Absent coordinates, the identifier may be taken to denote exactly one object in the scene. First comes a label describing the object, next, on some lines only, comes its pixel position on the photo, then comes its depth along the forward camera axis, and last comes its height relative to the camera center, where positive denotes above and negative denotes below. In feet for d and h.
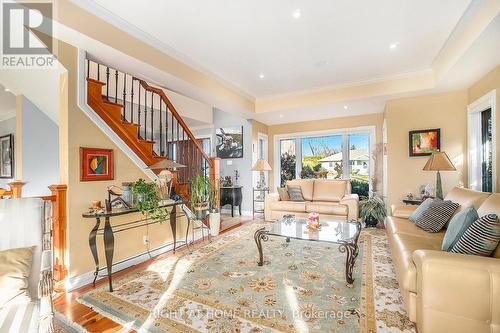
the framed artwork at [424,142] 13.58 +1.41
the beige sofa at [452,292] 4.33 -2.66
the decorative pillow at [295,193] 17.10 -2.13
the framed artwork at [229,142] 20.26 +2.23
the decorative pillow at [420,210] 9.66 -2.03
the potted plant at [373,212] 14.99 -3.18
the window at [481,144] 11.16 +1.06
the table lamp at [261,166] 17.66 -0.03
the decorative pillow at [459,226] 6.02 -1.71
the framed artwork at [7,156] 16.25 +0.88
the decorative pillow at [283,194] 17.30 -2.26
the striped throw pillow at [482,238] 5.12 -1.74
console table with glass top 7.59 -2.49
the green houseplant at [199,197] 11.80 -1.66
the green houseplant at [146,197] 8.81 -1.22
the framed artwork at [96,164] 8.36 +0.12
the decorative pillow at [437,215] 8.54 -2.02
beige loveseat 14.94 -2.68
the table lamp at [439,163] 11.29 +0.06
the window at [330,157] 19.26 +0.72
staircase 9.35 +1.77
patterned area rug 5.82 -4.12
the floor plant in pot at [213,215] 13.87 -3.08
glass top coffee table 7.81 -2.91
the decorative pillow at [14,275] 4.27 -2.15
